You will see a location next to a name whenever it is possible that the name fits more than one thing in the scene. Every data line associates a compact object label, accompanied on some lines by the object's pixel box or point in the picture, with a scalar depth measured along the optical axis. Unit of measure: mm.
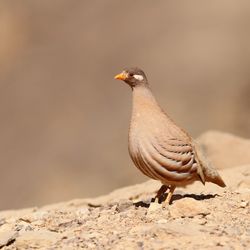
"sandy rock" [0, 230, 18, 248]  13047
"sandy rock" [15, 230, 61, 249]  12711
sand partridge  14328
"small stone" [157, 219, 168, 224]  13094
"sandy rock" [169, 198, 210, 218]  13375
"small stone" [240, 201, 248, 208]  14472
